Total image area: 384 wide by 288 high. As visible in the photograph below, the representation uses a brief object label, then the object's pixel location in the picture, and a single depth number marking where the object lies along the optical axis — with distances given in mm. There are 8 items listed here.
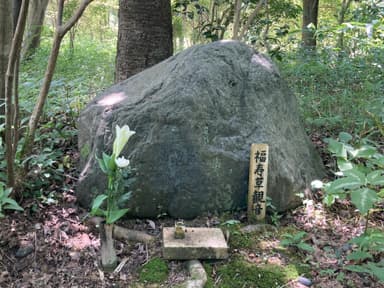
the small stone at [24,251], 2586
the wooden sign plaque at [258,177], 2947
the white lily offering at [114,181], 2375
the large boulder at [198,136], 2947
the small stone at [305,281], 2420
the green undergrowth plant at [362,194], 2154
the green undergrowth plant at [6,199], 2463
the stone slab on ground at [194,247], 2529
